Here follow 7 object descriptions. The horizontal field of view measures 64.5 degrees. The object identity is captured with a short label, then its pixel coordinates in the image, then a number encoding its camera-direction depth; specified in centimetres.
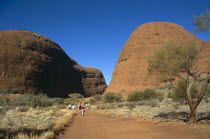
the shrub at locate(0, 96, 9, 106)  2823
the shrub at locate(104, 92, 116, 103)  3773
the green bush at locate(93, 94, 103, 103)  4413
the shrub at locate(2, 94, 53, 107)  2544
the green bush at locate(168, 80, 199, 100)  2169
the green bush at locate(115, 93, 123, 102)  3727
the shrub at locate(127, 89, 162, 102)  3240
